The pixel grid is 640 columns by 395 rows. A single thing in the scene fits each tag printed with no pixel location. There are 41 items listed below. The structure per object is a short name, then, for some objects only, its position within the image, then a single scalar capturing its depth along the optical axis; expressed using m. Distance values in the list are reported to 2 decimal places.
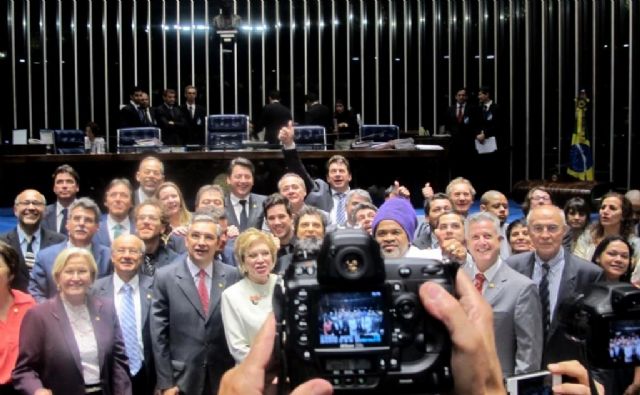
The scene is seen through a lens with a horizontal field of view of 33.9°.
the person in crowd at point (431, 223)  5.48
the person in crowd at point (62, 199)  6.01
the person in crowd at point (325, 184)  6.66
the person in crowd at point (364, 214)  5.29
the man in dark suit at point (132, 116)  10.93
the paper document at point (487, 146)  11.54
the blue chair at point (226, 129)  10.60
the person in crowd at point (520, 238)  5.21
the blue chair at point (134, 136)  10.01
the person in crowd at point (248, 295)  4.21
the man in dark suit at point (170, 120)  11.12
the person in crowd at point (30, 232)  5.31
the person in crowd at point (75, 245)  4.74
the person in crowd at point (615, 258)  4.75
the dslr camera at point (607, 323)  2.13
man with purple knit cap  4.02
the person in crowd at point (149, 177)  6.33
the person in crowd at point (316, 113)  11.05
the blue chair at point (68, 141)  10.31
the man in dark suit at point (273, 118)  10.66
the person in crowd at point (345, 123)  11.79
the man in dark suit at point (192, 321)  4.39
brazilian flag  11.39
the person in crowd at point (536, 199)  6.14
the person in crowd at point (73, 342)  4.02
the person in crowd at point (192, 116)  11.36
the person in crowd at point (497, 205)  5.96
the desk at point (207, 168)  9.70
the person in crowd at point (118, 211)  5.50
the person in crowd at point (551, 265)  4.45
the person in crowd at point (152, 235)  4.93
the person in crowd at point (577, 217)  6.01
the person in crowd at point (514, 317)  3.93
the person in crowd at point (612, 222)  5.83
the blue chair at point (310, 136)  10.08
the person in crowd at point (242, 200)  6.09
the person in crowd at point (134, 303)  4.47
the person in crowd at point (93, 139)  10.56
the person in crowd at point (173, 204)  5.68
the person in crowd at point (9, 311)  4.10
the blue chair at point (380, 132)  10.82
